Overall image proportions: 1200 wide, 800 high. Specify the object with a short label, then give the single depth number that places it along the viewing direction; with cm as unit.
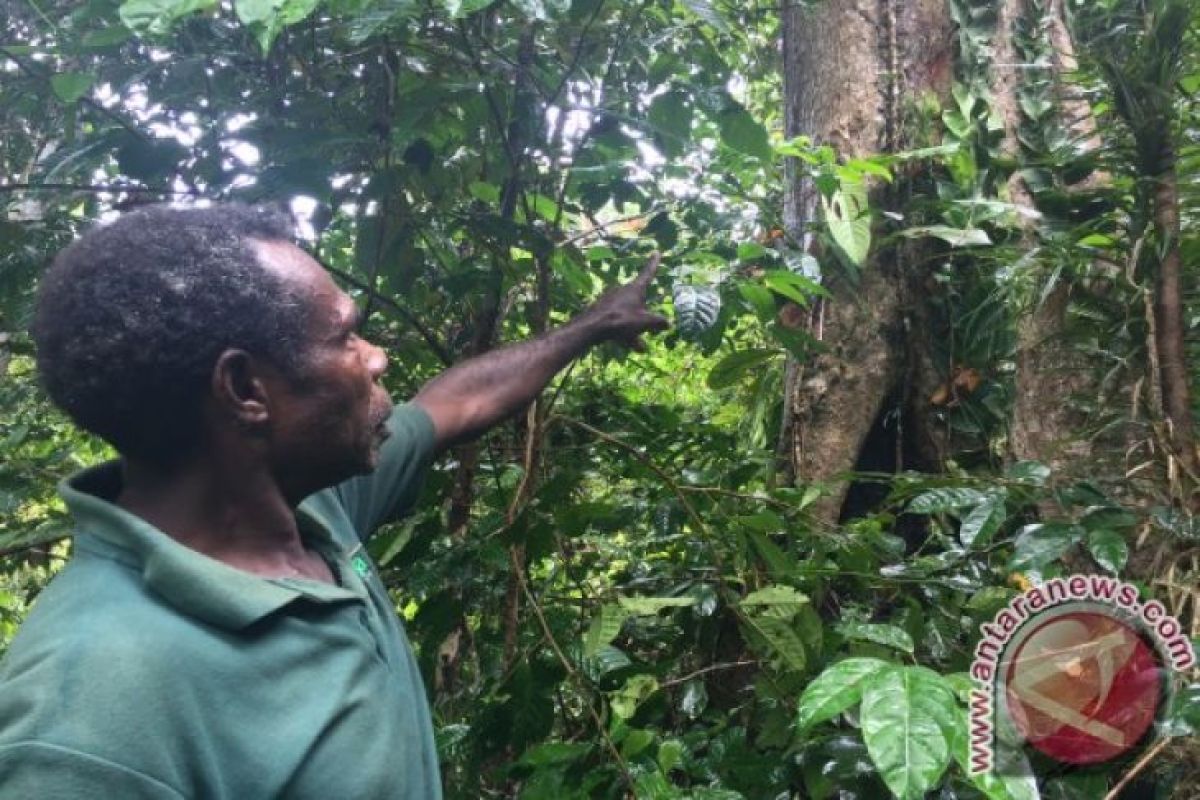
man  90
